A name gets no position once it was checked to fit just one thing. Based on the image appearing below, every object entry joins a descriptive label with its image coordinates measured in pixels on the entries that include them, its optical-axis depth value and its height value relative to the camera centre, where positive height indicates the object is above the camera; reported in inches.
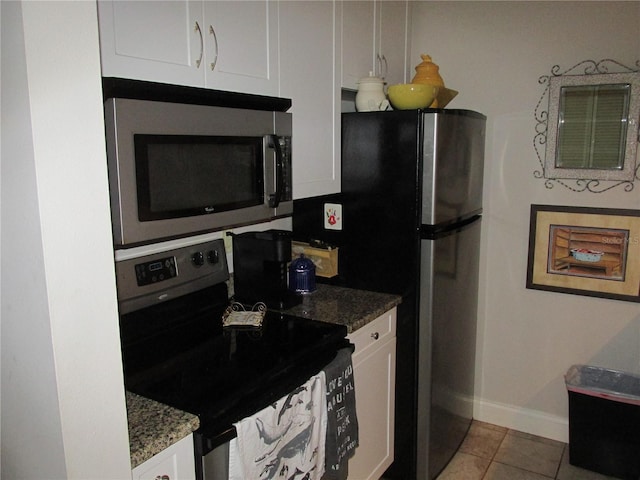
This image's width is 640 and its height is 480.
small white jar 91.3 +10.4
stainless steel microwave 51.9 -1.0
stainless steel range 54.0 -23.3
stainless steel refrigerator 86.3 -13.5
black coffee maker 79.4 -16.4
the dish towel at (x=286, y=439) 54.5 -30.5
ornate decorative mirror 95.8 +5.1
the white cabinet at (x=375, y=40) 88.0 +20.5
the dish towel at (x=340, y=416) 68.5 -33.5
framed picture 99.3 -18.1
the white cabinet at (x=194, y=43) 51.9 +12.5
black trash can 94.9 -47.3
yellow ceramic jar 96.2 +14.5
